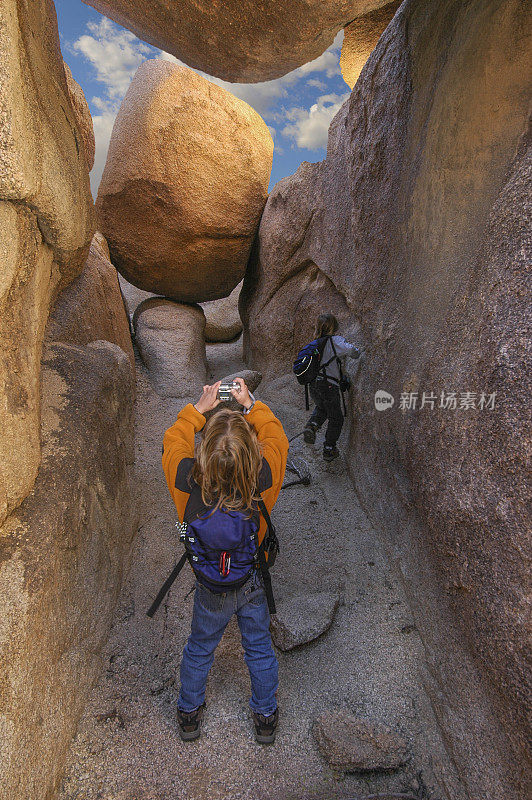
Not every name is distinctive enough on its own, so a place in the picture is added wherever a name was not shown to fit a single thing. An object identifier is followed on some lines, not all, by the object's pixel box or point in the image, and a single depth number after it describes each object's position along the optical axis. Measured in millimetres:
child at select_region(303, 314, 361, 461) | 3408
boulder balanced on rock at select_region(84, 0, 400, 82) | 2086
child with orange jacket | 1516
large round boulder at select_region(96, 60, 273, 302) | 4668
